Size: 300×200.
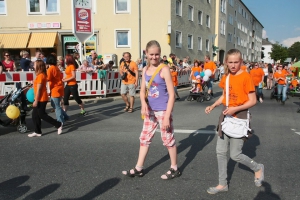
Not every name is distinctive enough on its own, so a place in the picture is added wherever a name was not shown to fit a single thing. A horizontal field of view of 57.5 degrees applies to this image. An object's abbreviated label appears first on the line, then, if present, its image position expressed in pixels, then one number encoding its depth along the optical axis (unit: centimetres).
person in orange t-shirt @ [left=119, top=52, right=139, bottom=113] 852
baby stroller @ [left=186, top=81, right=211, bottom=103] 1106
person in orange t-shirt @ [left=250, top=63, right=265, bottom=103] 1136
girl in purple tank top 341
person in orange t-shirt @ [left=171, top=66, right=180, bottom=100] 1088
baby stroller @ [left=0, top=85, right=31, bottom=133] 602
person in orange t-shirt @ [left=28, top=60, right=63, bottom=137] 554
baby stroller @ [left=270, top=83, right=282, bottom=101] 1155
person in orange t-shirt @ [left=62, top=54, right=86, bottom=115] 732
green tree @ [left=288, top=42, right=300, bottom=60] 11089
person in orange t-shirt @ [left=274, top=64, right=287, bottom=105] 1125
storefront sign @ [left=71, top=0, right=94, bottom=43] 1153
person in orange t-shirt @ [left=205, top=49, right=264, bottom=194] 308
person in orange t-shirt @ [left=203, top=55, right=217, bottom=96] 1205
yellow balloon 567
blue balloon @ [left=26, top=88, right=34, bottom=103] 602
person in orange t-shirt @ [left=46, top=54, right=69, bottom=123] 599
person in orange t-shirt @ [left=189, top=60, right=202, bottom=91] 1117
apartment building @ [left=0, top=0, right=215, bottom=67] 2202
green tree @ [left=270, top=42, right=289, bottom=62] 8444
